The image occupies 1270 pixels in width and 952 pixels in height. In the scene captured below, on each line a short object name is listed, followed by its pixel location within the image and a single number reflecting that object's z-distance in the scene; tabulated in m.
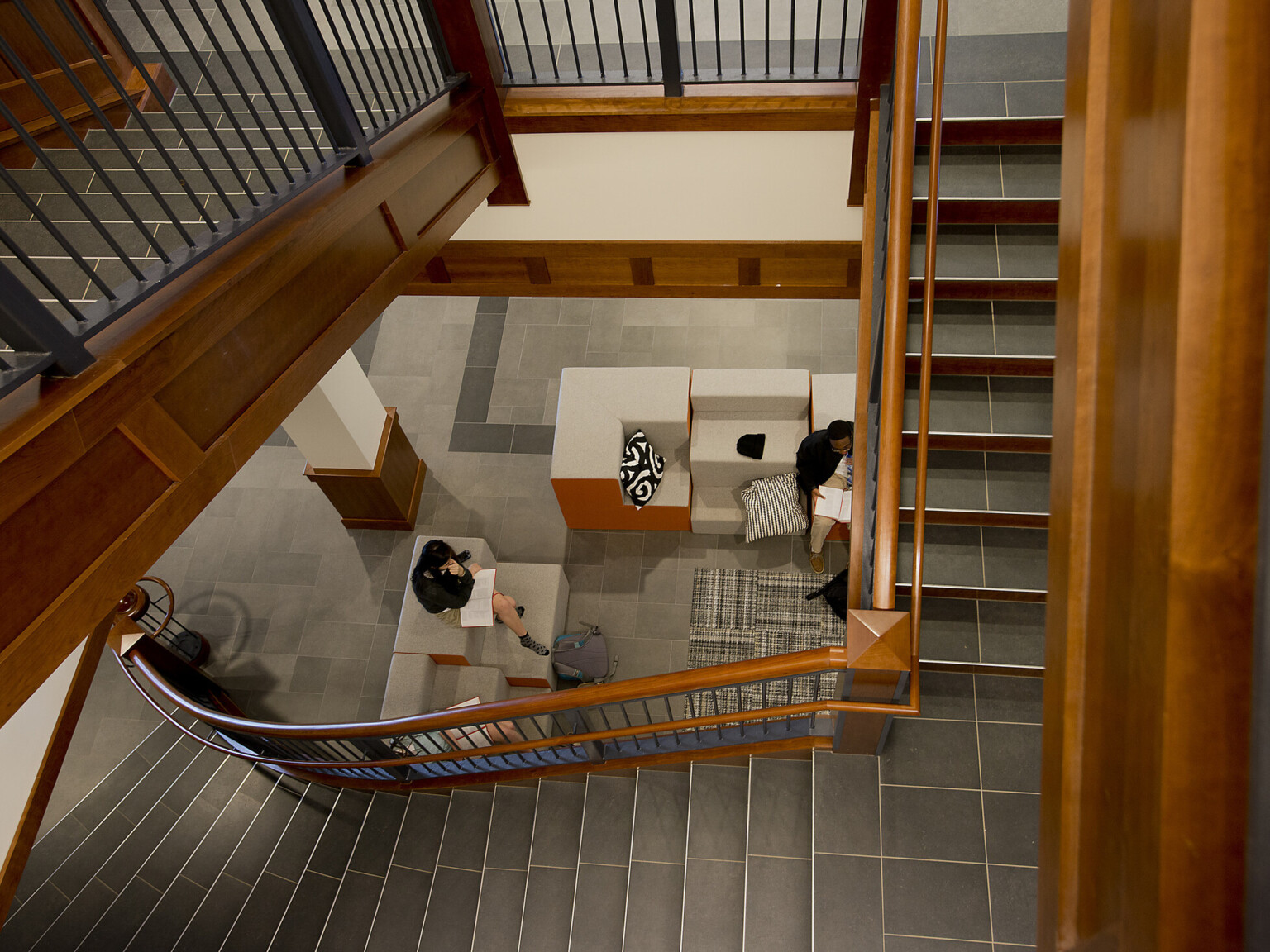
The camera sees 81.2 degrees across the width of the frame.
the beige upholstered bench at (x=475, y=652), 4.86
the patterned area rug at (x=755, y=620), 5.09
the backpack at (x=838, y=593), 4.57
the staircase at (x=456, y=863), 3.07
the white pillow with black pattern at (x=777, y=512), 5.18
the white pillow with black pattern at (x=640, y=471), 5.29
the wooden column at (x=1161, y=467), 0.63
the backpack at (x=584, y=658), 5.01
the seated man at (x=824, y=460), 4.43
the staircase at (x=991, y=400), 3.08
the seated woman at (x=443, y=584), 4.74
